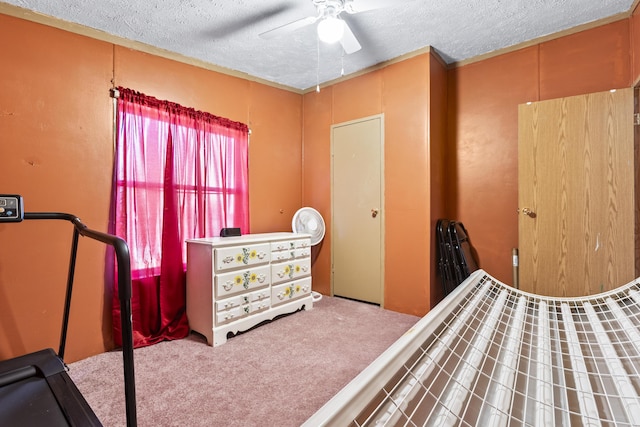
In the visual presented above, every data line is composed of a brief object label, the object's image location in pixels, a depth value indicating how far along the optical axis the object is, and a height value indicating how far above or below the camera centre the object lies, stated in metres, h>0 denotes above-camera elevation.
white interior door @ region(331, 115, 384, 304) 3.36 +0.07
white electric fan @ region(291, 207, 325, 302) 3.61 -0.11
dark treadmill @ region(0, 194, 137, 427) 0.97 -0.77
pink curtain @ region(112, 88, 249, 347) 2.50 +0.18
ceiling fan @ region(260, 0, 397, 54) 2.01 +1.37
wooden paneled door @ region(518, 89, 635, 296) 2.22 +0.16
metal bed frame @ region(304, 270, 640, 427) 0.85 -0.58
